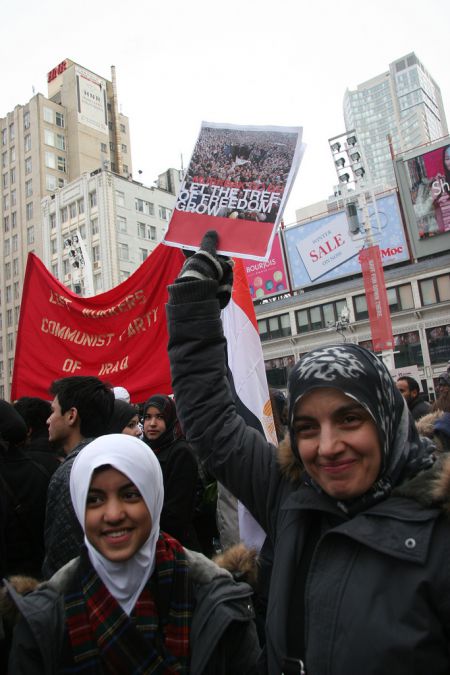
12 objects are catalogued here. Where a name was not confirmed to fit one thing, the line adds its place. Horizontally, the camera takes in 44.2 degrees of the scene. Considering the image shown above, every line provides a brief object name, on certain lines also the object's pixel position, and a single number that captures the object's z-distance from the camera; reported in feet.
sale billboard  120.67
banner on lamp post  65.62
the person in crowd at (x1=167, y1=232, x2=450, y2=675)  4.19
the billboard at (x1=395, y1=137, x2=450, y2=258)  114.73
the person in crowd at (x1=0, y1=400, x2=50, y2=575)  8.75
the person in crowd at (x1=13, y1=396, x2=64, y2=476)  12.05
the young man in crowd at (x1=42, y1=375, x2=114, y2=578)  9.75
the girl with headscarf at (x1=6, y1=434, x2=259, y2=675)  5.25
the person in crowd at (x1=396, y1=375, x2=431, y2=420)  20.18
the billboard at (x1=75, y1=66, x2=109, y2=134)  192.75
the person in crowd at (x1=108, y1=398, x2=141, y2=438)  12.99
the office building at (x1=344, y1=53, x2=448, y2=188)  424.87
